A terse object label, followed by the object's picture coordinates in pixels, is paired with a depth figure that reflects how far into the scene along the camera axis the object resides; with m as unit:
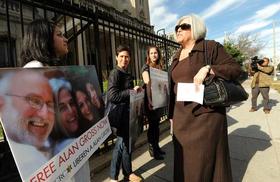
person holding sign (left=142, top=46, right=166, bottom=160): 2.16
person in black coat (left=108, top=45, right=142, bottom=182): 1.78
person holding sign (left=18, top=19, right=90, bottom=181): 0.97
